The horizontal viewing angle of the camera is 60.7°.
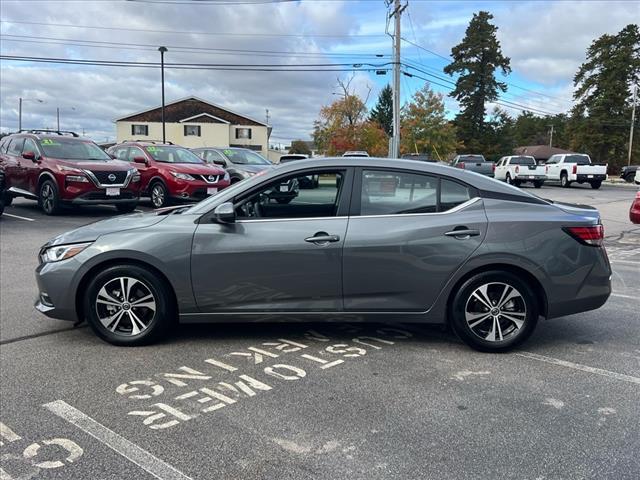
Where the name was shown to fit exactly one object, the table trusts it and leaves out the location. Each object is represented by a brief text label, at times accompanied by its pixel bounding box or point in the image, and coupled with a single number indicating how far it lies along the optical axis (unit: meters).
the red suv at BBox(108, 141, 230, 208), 13.66
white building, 62.00
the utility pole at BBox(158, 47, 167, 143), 35.56
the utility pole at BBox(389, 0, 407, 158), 26.34
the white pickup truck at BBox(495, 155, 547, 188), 29.81
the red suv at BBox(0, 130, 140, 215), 11.84
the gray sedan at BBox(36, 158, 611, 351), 4.28
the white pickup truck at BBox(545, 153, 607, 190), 29.45
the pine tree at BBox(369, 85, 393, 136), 90.75
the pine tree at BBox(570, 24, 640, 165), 59.97
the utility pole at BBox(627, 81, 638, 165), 56.74
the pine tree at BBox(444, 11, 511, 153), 68.50
